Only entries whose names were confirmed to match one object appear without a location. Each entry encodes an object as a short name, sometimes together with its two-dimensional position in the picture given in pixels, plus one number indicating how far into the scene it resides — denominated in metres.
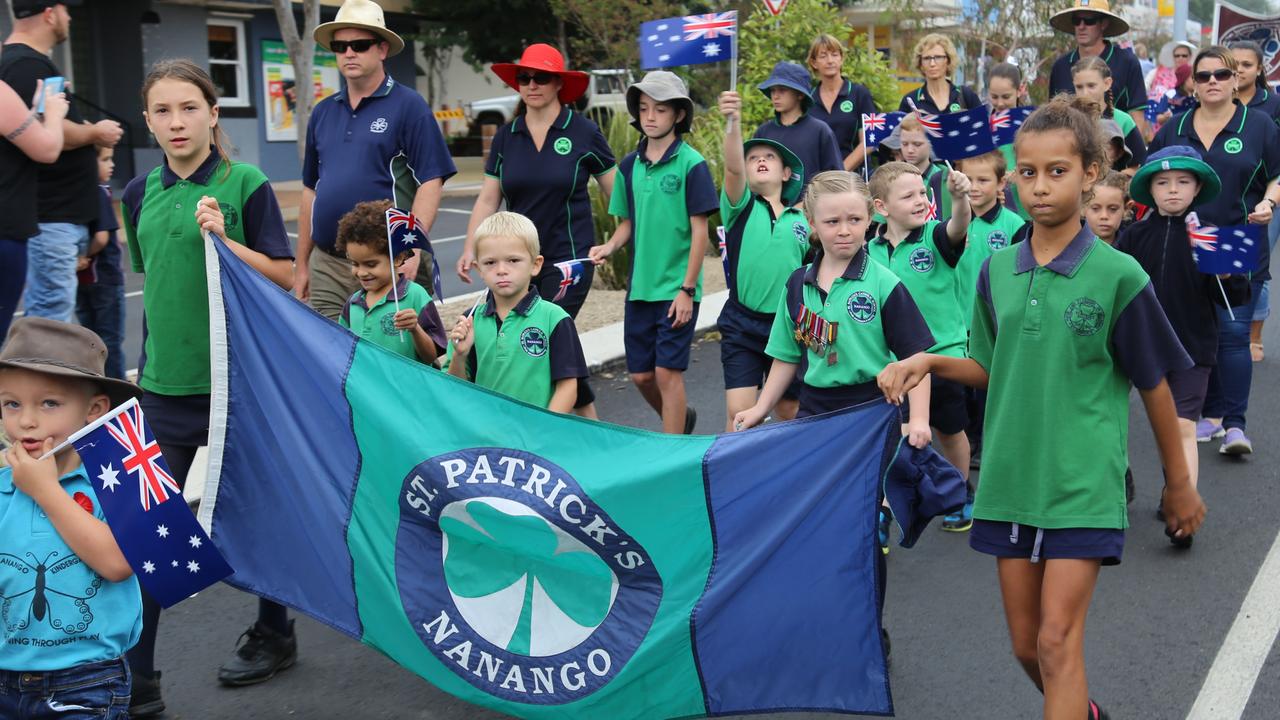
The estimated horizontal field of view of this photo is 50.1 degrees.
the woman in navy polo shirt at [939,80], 9.91
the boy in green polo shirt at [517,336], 4.99
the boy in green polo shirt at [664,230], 7.09
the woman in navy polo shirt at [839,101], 10.52
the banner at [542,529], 3.87
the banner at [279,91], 28.73
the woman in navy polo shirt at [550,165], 6.98
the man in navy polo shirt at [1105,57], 10.30
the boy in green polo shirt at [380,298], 5.11
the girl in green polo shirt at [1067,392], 3.65
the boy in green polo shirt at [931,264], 5.92
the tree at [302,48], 17.73
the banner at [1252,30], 16.69
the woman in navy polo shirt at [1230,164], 7.54
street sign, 15.95
